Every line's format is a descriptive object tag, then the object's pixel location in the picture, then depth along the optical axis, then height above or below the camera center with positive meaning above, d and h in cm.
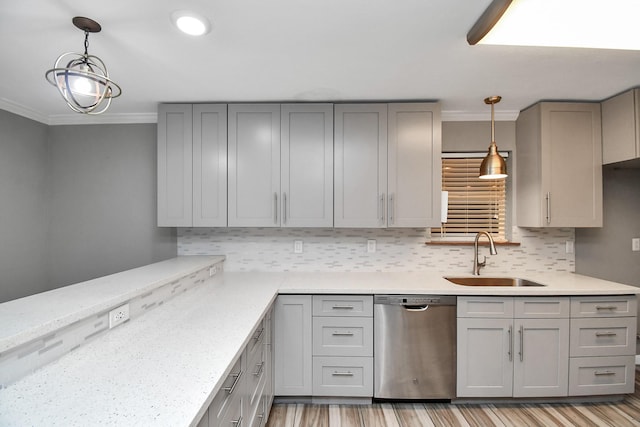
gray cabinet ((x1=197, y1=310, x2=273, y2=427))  109 -80
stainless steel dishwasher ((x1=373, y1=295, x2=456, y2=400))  217 -96
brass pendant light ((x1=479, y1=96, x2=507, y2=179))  222 +36
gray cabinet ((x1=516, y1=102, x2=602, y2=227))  242 +42
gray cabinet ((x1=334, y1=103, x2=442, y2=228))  243 +41
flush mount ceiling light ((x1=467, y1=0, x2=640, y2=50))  132 +90
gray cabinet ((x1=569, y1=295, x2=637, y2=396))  215 -90
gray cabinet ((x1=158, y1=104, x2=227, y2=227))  246 +49
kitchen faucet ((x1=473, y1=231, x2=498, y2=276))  261 -40
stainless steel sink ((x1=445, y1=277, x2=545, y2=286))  262 -58
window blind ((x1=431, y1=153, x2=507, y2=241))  283 +11
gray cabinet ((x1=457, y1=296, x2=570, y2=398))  215 -94
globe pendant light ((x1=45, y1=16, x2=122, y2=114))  123 +56
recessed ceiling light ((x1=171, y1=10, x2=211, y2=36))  142 +93
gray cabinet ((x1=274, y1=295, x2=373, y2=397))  218 -96
